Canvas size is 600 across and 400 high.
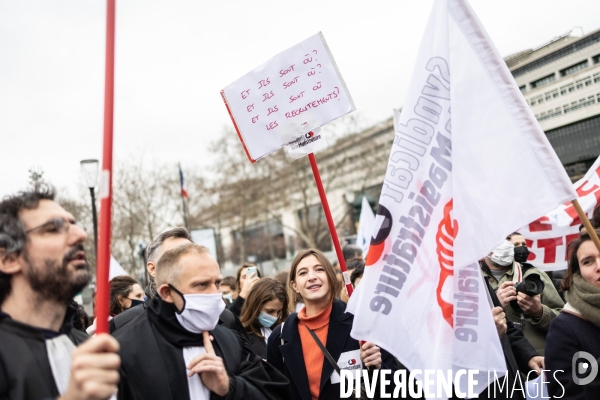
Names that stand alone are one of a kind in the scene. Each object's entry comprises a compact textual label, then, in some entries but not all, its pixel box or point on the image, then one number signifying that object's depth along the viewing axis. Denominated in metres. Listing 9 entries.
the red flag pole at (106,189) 1.87
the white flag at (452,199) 2.95
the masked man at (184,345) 2.70
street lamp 13.36
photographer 4.29
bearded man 2.12
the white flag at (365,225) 12.86
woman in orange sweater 3.81
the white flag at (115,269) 8.59
